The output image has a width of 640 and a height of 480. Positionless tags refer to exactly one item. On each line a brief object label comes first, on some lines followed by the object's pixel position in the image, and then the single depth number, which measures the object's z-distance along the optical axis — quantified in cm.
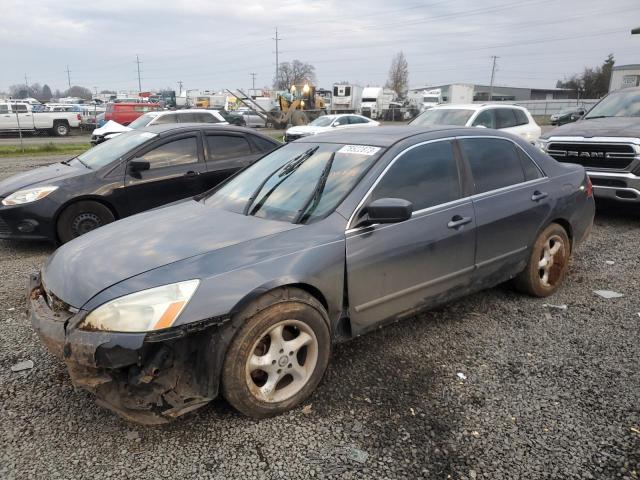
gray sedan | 252
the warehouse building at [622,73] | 3175
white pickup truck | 2656
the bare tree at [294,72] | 9356
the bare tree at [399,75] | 9469
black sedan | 576
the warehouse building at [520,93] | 8279
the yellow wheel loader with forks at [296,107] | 2839
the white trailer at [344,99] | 4175
